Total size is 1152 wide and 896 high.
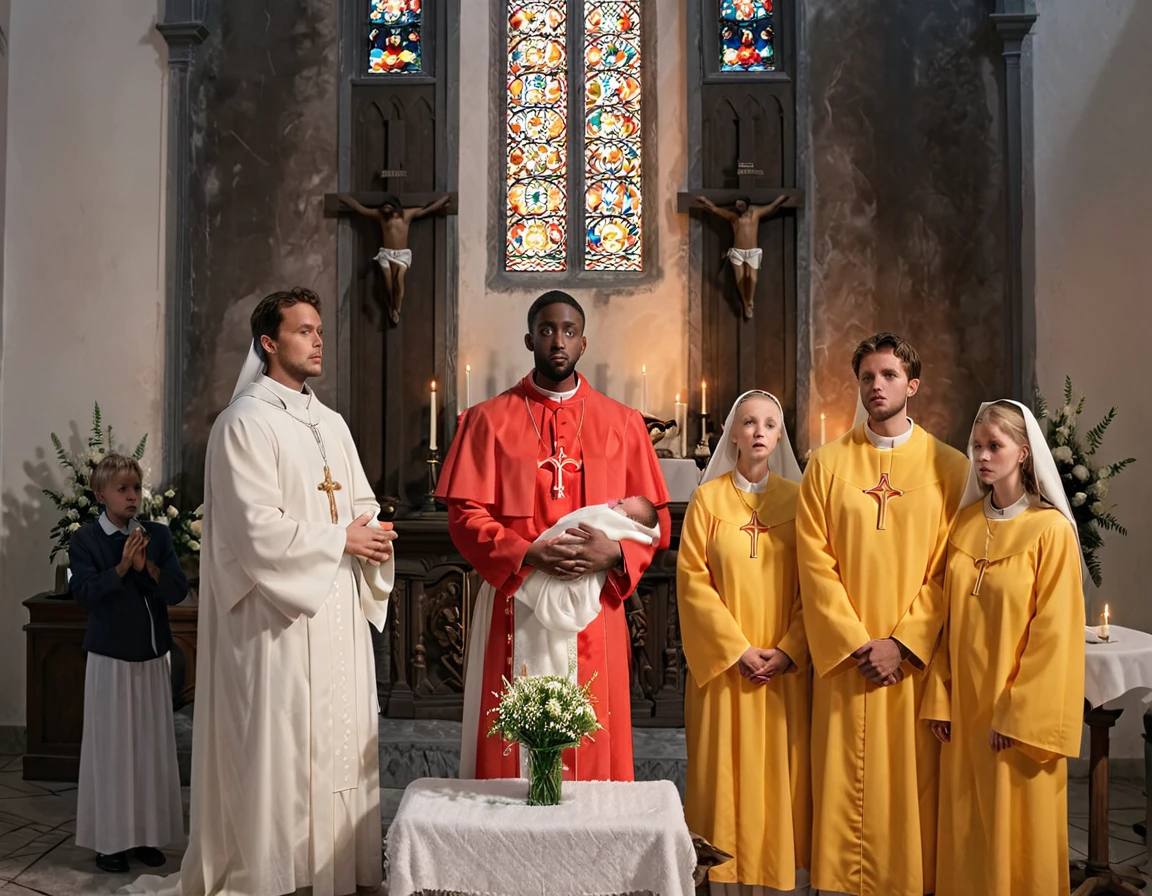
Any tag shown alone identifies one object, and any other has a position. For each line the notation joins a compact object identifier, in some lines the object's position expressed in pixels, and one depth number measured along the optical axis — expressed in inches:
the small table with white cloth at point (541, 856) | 126.8
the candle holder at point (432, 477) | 299.3
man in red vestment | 157.5
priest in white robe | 154.3
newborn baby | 156.6
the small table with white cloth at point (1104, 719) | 173.2
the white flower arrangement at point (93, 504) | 273.1
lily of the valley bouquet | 132.4
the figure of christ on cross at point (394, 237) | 305.1
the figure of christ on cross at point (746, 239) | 299.4
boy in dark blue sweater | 196.9
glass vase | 134.0
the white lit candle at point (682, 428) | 305.7
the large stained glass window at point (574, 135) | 319.9
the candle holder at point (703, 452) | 293.6
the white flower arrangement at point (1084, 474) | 250.8
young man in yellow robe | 158.9
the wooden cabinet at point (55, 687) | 259.0
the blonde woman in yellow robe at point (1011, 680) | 150.8
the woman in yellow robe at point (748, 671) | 162.6
